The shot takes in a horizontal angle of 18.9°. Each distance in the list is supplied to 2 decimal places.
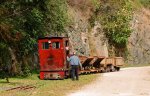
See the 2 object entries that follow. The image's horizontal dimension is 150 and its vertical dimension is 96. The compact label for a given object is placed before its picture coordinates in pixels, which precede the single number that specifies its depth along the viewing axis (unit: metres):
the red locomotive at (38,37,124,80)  30.38
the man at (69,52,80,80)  29.26
